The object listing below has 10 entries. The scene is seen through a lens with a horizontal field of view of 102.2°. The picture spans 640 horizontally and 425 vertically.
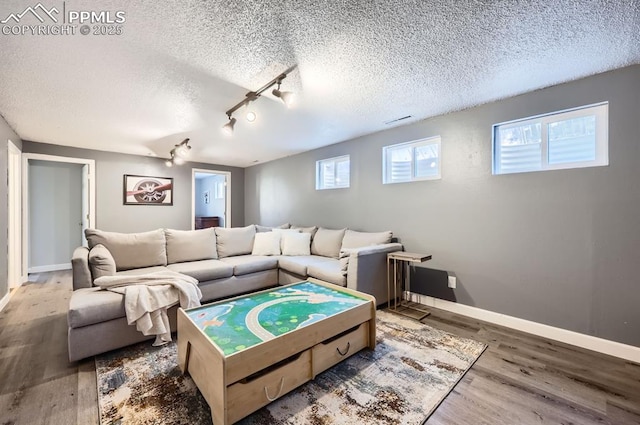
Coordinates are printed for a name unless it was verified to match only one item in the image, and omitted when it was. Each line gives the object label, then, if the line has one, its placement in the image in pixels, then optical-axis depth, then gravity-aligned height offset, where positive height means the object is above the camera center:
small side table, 2.85 -0.87
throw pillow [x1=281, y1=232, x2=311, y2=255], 3.98 -0.51
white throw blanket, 2.12 -0.74
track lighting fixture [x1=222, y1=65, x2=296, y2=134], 2.12 +1.10
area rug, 1.42 -1.13
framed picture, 5.07 +0.42
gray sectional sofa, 2.05 -0.66
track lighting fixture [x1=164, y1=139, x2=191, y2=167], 4.12 +1.00
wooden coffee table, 1.33 -0.79
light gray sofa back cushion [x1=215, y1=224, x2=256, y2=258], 3.82 -0.46
